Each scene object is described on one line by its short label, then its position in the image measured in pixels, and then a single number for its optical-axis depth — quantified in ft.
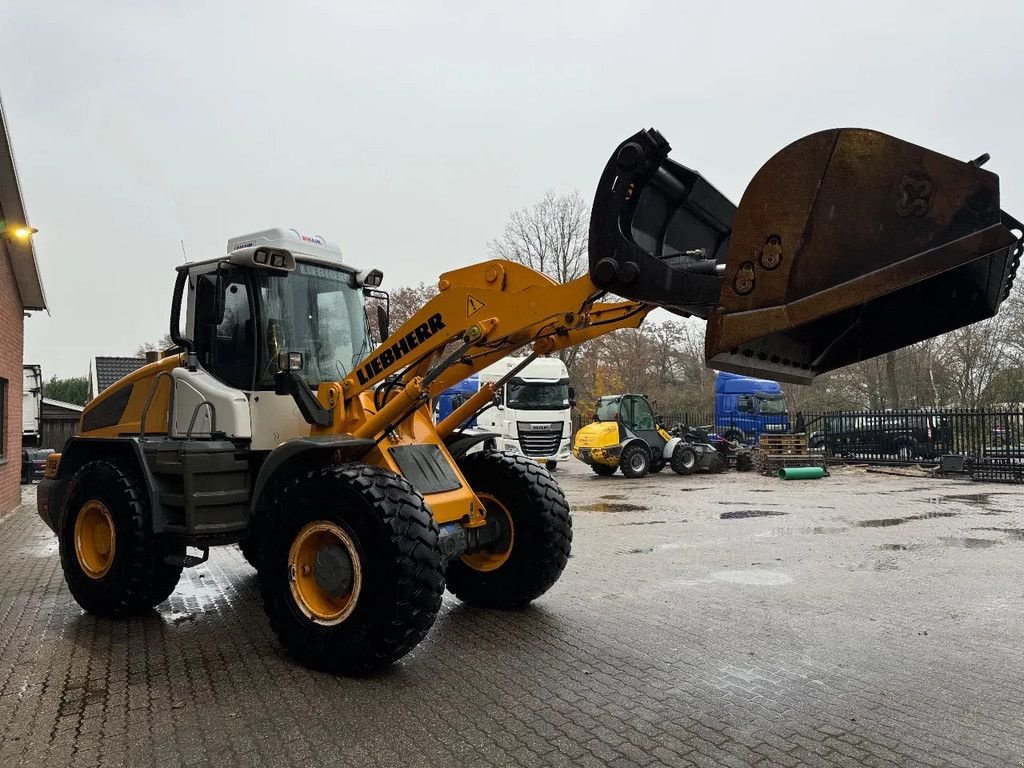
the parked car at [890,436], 71.92
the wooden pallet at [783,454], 67.77
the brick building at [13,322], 38.40
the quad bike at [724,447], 73.27
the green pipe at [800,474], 62.69
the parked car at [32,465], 69.46
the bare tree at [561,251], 140.67
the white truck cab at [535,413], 72.49
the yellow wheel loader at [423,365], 11.31
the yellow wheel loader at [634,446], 67.67
